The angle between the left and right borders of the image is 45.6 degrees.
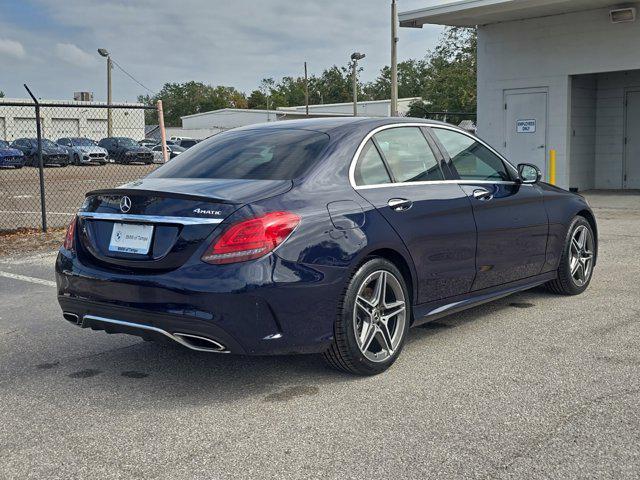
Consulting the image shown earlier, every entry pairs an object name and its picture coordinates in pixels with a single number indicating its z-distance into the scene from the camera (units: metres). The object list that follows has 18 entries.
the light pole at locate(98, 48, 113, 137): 44.68
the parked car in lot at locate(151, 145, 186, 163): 34.90
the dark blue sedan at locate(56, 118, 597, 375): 4.05
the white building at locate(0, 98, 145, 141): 40.22
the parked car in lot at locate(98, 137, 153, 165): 31.05
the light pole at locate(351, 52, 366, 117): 37.11
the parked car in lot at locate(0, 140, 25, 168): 31.77
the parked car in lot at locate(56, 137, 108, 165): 35.66
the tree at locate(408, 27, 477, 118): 45.78
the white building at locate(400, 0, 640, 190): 16.98
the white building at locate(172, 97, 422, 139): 62.38
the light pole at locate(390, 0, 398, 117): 23.77
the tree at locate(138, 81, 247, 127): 121.25
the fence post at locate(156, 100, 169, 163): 13.37
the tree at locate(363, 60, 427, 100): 89.31
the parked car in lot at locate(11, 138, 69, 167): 32.66
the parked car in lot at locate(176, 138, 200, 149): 41.41
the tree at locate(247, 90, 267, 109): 119.69
